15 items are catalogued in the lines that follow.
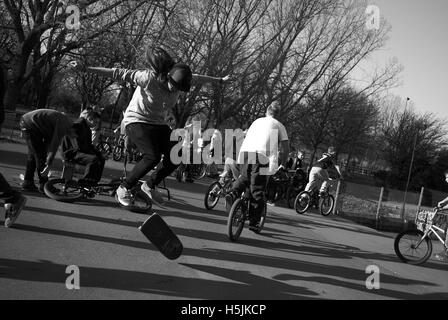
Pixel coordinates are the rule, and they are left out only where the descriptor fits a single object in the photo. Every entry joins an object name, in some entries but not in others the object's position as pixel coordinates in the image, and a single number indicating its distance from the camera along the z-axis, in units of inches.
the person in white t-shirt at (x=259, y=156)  291.6
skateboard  184.9
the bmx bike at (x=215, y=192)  392.2
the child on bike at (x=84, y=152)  308.0
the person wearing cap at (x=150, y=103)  207.5
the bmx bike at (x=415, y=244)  306.3
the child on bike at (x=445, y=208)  318.0
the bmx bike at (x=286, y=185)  551.3
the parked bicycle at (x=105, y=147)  762.7
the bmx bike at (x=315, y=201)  517.0
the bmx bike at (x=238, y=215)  268.4
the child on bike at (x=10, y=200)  207.5
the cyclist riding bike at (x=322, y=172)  546.6
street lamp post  734.3
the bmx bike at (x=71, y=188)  299.6
